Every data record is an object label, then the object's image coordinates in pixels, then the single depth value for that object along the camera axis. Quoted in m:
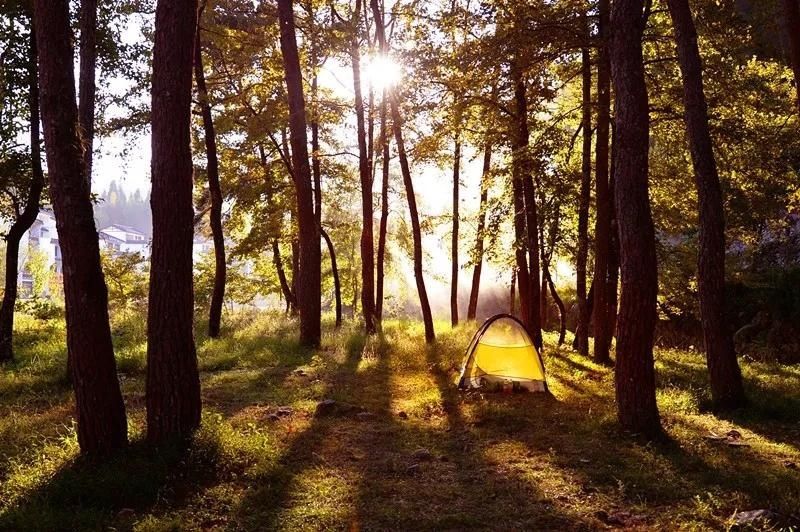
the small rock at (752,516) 4.81
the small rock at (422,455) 7.06
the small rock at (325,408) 8.95
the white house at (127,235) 103.52
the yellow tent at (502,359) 10.60
